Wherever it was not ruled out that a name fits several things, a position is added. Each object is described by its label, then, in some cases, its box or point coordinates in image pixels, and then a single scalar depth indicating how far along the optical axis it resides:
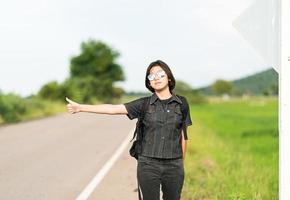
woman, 5.25
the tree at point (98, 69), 101.31
